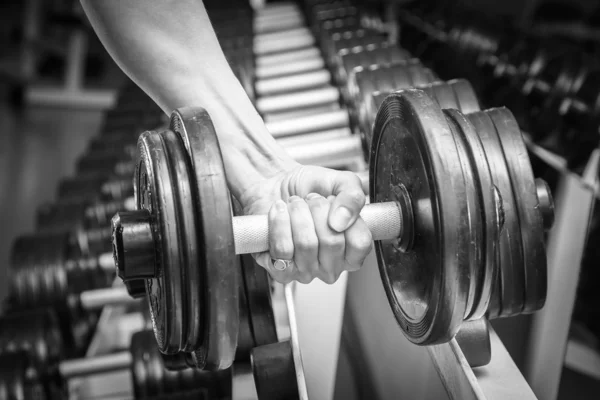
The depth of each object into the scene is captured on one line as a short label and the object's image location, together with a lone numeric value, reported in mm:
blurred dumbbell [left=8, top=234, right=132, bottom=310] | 1606
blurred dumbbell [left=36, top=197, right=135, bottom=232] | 1923
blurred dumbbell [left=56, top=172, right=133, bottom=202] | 2168
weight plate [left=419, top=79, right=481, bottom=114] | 1261
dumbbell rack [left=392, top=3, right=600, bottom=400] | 1469
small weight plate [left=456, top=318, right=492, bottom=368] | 1000
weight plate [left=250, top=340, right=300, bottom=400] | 1001
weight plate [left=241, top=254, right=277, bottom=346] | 1029
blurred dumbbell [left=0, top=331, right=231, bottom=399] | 1227
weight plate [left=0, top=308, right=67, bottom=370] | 1419
